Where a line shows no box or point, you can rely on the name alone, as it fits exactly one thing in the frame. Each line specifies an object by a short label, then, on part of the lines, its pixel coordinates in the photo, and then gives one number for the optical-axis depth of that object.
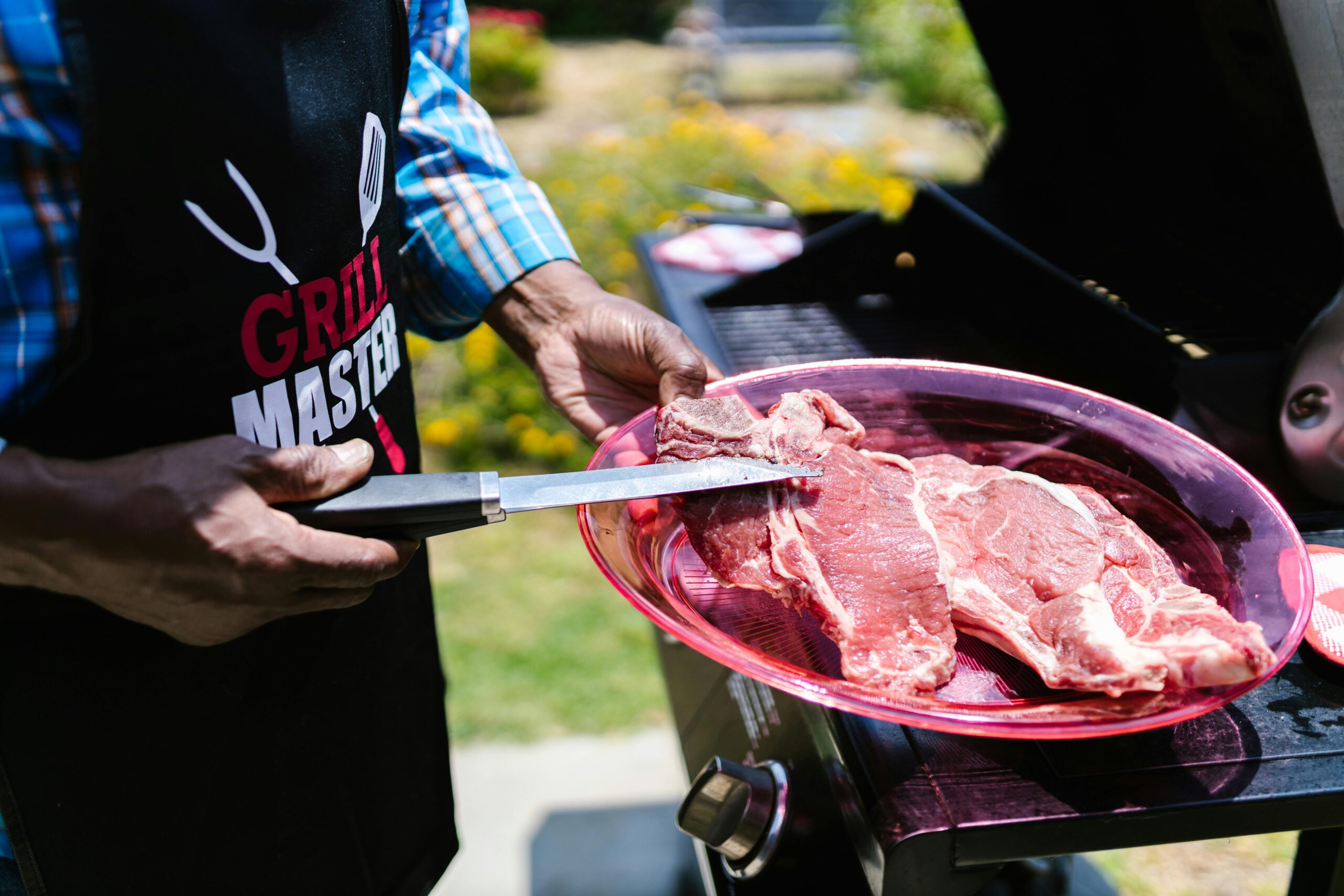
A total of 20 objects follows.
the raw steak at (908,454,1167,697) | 1.04
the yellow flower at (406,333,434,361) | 4.73
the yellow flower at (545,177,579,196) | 5.38
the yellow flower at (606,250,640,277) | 4.43
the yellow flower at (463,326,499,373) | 4.50
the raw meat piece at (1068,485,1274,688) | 0.98
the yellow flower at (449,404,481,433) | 4.39
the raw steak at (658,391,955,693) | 1.14
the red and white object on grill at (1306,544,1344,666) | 1.20
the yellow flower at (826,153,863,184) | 5.04
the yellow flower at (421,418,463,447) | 4.25
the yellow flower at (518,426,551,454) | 4.24
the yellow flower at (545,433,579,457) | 4.25
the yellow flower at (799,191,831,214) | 4.58
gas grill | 1.05
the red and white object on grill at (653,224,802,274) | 2.73
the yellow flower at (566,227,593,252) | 4.73
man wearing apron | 1.01
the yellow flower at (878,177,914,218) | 4.41
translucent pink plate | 1.00
